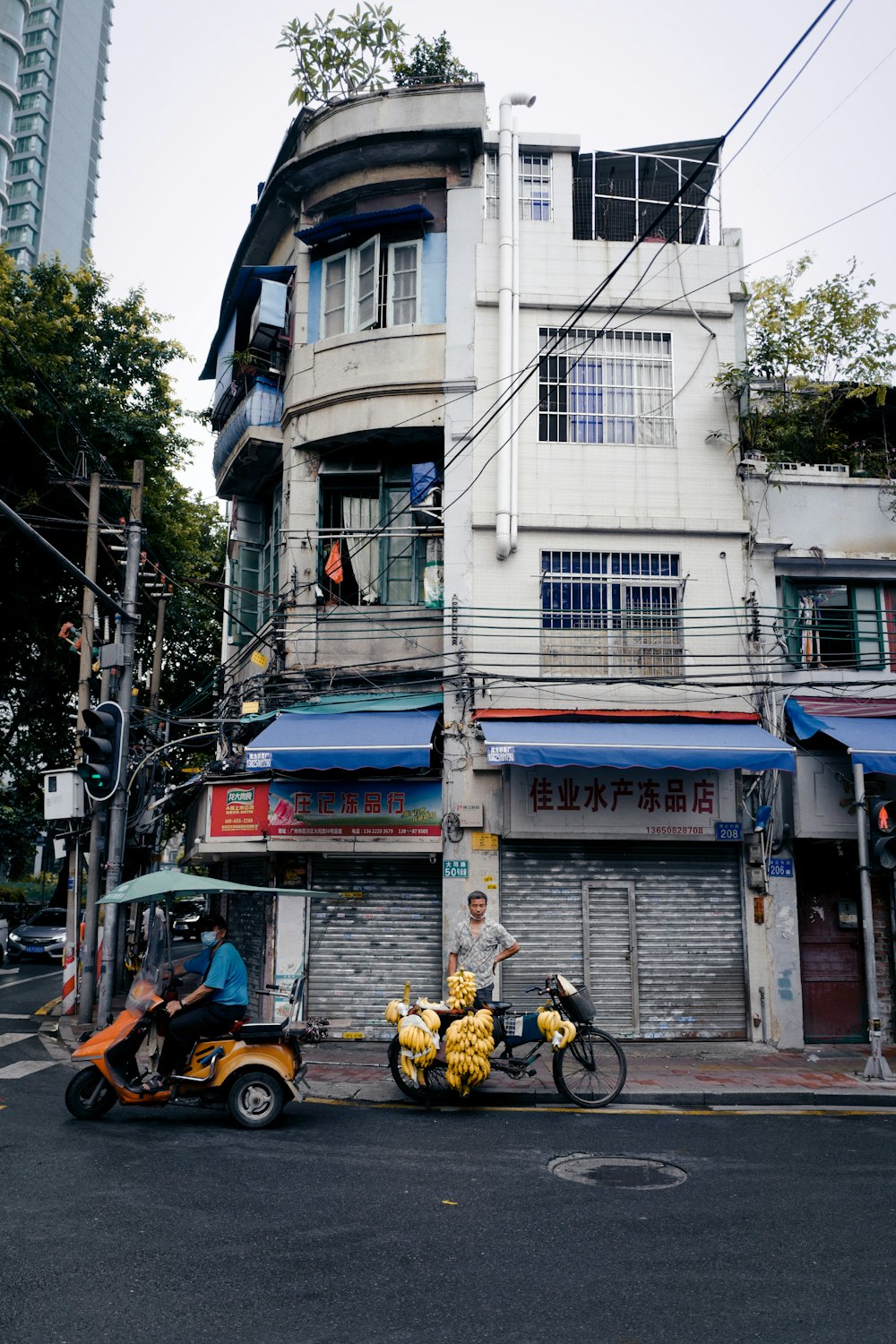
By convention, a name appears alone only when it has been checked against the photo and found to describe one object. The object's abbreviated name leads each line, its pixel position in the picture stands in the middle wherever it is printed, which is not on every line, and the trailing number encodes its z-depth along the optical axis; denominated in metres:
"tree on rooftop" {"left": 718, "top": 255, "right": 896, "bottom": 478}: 15.30
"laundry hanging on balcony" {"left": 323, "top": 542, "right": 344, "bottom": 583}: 15.20
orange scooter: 8.77
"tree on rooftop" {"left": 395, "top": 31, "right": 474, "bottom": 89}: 16.39
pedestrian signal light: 11.41
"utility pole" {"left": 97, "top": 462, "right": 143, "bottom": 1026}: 13.95
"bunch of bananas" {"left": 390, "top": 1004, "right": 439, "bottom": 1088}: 9.49
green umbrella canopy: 9.11
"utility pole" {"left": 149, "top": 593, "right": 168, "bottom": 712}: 21.59
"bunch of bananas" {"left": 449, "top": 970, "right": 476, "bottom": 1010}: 9.76
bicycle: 9.76
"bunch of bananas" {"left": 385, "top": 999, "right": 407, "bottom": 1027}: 9.78
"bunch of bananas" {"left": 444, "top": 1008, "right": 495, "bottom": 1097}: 9.48
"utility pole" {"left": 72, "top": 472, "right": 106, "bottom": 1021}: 15.20
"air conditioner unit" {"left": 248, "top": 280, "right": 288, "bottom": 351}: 16.25
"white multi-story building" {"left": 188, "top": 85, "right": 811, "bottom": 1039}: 13.65
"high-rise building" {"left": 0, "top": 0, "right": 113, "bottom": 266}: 94.25
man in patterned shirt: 10.61
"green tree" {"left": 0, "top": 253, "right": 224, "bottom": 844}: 21.78
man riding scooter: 8.91
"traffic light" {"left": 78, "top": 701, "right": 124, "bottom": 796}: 13.41
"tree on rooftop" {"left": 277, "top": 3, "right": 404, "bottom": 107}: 15.90
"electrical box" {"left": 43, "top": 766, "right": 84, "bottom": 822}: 16.16
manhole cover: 7.07
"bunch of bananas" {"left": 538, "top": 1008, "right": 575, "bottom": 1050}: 9.61
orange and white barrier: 16.16
